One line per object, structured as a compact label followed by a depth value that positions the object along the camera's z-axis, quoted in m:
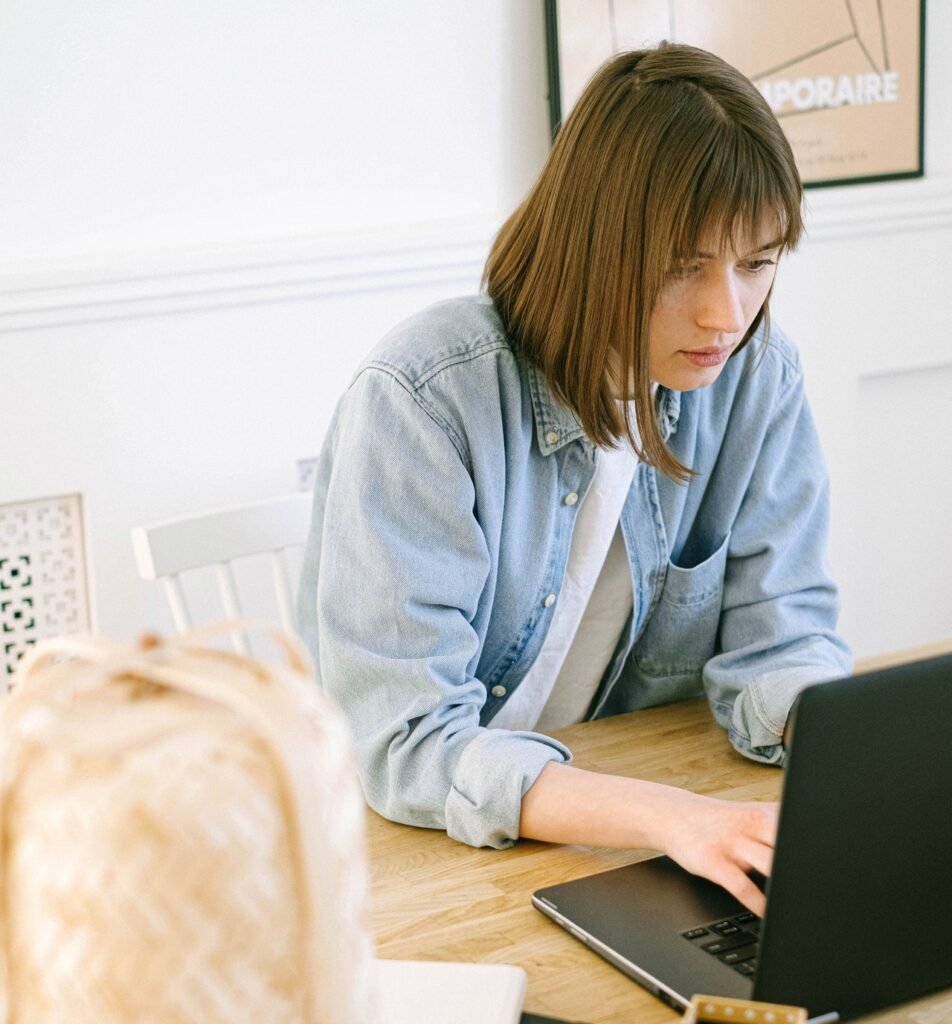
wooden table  0.83
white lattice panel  1.94
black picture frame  2.13
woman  1.09
